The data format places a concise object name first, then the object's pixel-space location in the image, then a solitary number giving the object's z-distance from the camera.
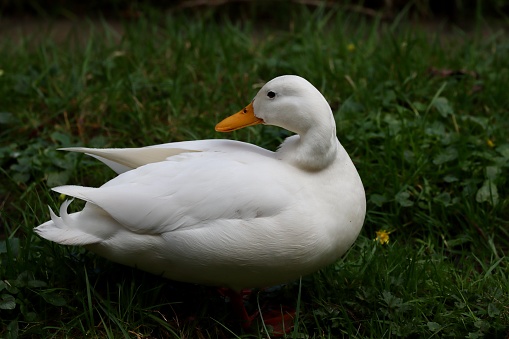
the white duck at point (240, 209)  5.13
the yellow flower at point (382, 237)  6.54
